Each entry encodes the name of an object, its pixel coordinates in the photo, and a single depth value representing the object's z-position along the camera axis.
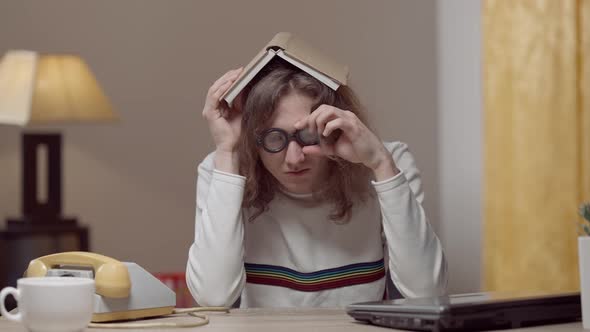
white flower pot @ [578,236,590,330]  1.97
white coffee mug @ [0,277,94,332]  1.89
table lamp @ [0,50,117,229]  4.32
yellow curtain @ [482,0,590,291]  2.83
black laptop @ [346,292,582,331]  1.97
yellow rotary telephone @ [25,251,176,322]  2.09
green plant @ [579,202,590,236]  1.99
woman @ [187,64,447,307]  2.41
